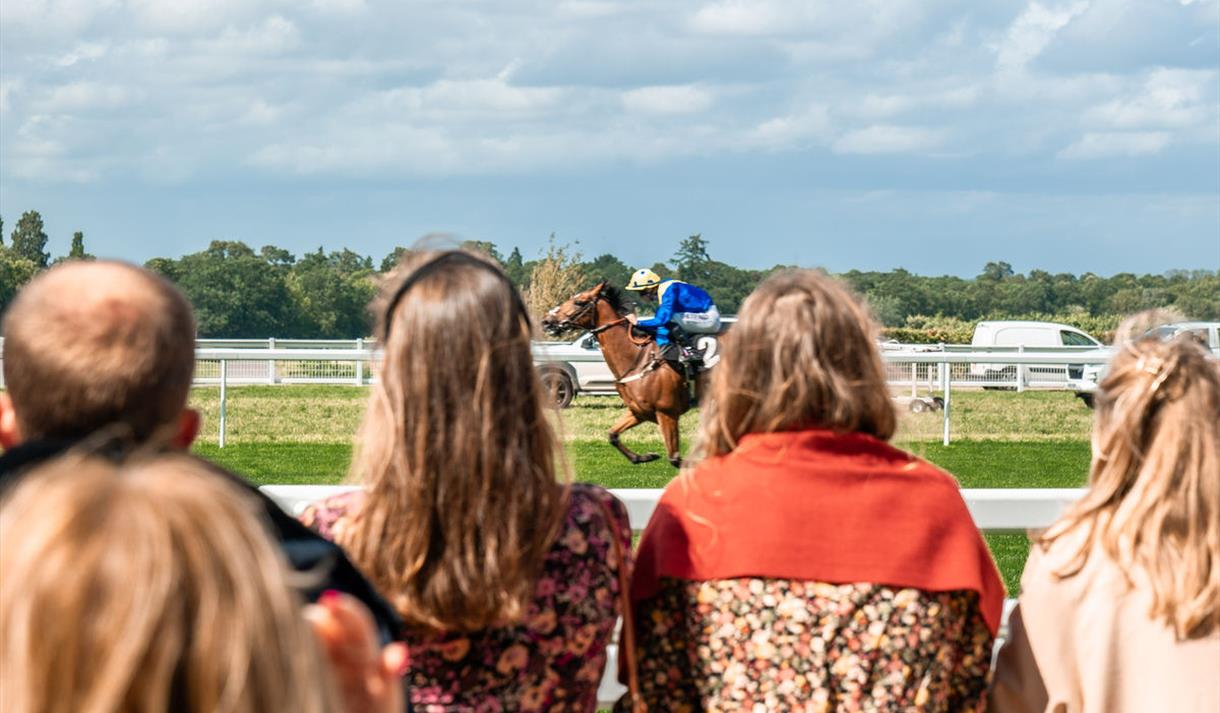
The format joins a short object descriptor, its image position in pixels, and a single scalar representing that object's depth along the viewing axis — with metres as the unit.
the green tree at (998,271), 76.50
